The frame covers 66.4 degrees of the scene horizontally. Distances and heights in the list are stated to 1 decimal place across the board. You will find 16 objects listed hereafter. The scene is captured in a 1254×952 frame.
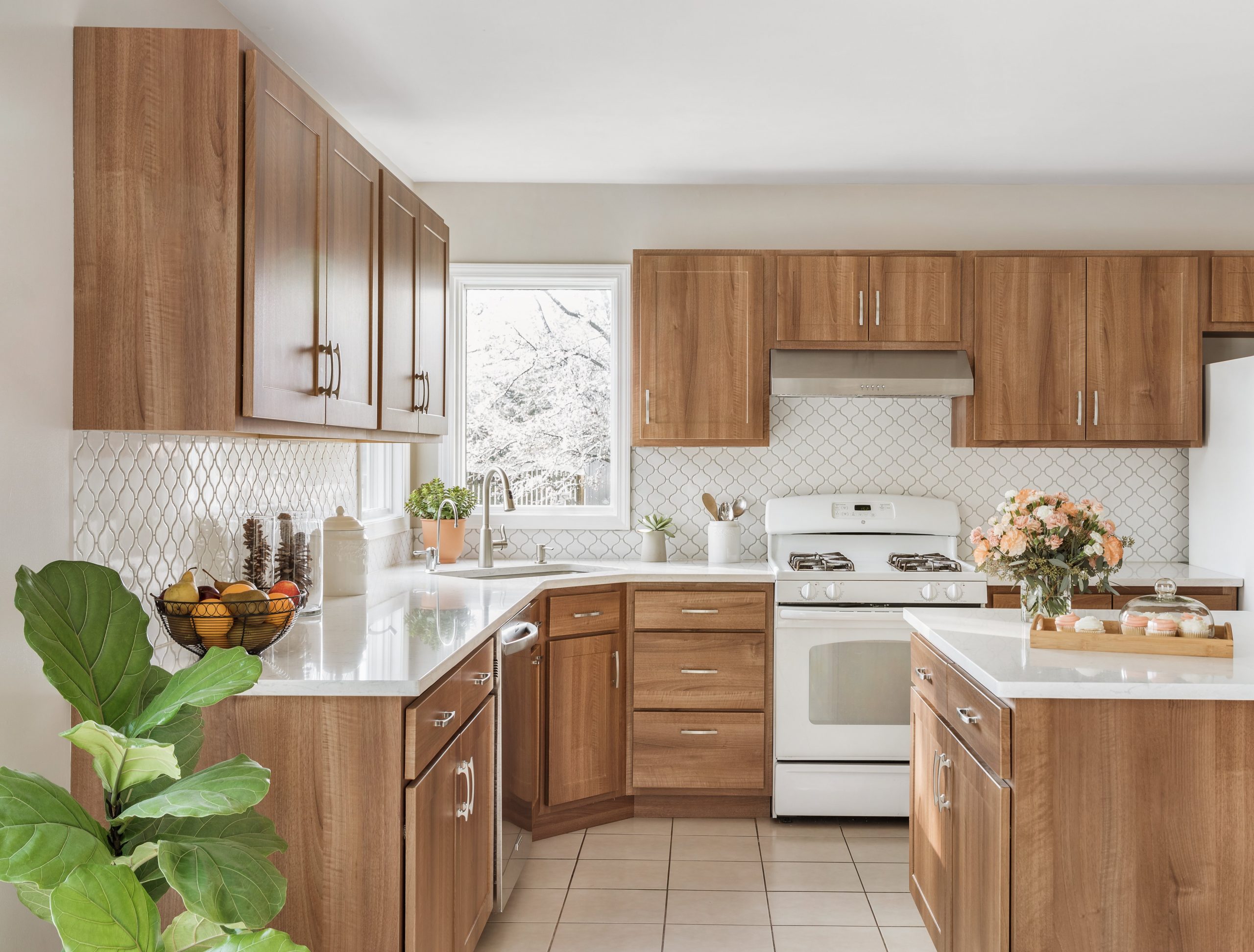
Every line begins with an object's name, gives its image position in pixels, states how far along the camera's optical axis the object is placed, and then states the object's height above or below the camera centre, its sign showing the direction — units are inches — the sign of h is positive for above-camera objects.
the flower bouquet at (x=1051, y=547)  95.3 -7.1
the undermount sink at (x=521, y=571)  150.5 -15.5
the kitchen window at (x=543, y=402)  172.1 +13.1
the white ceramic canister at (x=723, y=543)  163.2 -11.6
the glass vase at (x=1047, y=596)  98.0 -12.4
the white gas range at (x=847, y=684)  146.0 -31.8
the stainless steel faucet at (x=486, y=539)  153.8 -10.5
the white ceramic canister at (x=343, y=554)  118.2 -10.1
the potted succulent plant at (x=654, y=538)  163.9 -10.9
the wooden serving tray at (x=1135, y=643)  86.3 -15.4
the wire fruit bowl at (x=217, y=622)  77.8 -12.3
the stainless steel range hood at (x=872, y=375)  154.3 +16.2
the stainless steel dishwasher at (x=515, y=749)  110.0 -33.3
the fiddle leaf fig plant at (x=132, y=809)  42.6 -16.2
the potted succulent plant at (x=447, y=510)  157.2 -6.1
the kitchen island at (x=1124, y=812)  76.9 -27.2
